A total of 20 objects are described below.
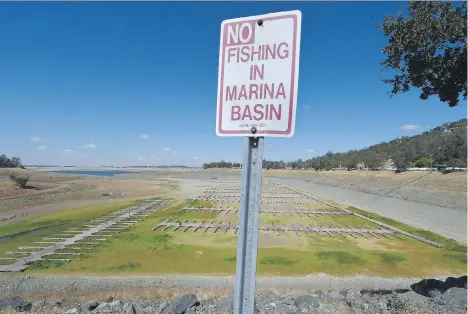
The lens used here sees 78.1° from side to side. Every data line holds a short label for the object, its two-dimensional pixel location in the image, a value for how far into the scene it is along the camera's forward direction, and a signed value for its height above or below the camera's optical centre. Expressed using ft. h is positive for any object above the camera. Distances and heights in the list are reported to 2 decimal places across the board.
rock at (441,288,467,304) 23.76 -10.22
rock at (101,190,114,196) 191.11 -23.58
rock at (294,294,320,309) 22.46 -10.98
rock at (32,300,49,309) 22.15 -12.40
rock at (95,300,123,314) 22.82 -12.96
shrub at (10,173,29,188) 189.67 -16.62
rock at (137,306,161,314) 21.66 -11.56
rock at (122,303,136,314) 21.68 -11.65
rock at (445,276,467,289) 29.86 -11.38
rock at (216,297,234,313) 21.90 -11.40
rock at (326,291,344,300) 24.97 -11.31
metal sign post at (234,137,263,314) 5.46 -1.24
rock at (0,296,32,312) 21.50 -11.56
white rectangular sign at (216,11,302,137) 5.40 +1.77
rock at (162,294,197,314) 21.66 -11.36
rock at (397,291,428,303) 23.24 -10.43
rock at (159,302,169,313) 21.97 -11.69
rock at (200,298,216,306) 25.00 -12.21
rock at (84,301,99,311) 25.52 -13.49
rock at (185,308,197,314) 21.74 -11.39
